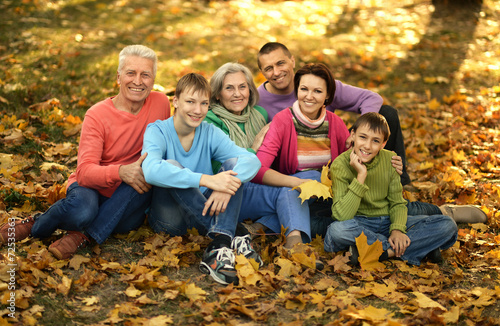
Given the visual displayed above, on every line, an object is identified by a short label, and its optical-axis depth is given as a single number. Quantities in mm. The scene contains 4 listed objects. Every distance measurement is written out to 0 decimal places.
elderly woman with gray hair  3479
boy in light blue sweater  3086
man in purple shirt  4219
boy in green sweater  3305
